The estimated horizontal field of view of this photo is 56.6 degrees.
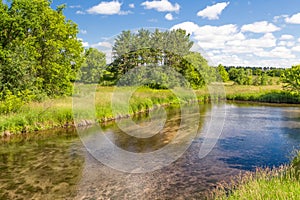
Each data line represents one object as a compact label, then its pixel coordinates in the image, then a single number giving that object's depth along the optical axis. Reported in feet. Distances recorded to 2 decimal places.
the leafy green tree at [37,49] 64.69
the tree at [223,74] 248.65
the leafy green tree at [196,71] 106.32
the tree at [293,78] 123.65
